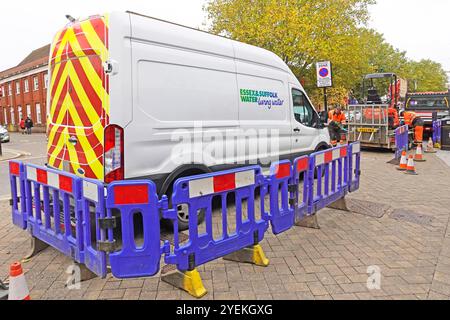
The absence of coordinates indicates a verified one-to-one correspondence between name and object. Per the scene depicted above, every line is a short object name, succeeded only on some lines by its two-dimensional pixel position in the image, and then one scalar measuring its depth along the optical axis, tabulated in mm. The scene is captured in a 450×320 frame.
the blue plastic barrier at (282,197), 3760
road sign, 9195
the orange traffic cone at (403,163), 9024
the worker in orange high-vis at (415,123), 12805
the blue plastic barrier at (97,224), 2773
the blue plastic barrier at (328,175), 4441
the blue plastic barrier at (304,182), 4117
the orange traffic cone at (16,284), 2486
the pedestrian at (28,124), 32531
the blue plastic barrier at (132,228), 2750
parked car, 21234
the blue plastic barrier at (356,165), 5441
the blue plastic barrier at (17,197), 3867
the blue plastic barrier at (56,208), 3109
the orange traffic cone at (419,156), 10680
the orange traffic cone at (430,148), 12805
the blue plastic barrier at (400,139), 10438
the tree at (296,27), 18266
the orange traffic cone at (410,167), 8680
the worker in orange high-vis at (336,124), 13500
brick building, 35406
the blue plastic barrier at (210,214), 2938
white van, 3691
